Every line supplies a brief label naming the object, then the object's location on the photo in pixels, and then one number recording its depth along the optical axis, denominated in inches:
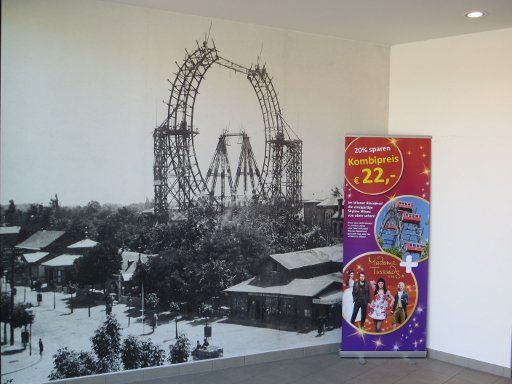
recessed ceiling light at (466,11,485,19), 156.3
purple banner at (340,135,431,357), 185.2
